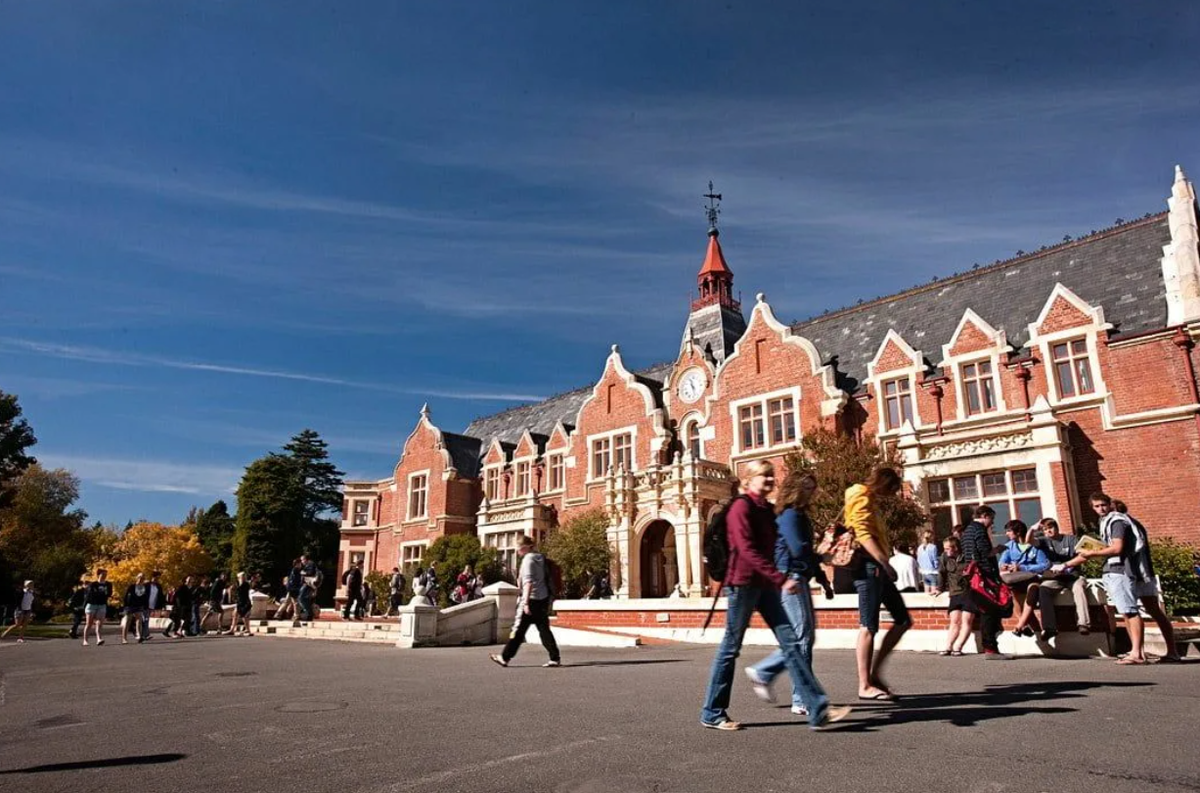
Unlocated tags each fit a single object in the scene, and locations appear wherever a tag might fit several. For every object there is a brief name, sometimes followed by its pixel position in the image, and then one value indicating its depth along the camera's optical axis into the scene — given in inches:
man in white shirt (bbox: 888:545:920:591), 547.5
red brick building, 781.9
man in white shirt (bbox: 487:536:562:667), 414.9
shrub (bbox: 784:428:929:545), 799.7
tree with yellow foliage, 2042.3
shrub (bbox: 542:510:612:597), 1075.3
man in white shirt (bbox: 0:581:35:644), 885.2
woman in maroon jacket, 209.9
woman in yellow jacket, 245.1
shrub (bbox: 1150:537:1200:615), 618.8
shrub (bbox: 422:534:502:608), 1193.4
